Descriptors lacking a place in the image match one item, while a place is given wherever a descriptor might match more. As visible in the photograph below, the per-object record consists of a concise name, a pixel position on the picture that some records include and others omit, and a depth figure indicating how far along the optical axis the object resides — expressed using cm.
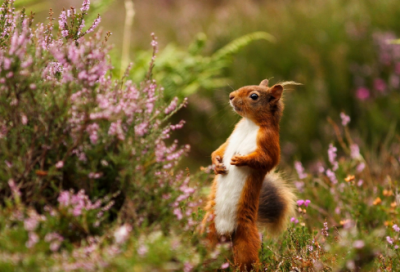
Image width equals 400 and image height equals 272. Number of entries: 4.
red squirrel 580
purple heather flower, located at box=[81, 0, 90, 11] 539
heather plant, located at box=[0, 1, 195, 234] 424
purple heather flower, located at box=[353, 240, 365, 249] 407
